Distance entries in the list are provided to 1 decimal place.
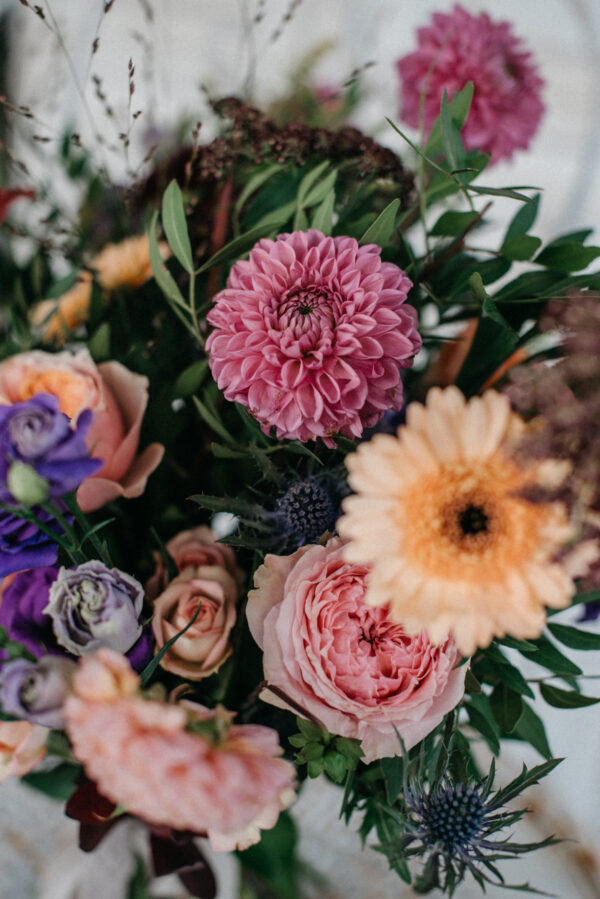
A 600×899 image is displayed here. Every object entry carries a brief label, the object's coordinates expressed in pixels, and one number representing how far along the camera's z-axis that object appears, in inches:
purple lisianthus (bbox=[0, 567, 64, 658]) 10.9
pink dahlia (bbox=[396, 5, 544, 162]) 17.1
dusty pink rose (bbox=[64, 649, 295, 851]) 6.6
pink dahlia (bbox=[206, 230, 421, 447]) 10.1
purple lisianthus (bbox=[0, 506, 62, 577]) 10.9
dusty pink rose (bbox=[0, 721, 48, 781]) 10.8
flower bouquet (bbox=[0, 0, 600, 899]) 7.9
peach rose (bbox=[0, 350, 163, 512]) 12.4
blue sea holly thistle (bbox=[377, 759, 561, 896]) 11.2
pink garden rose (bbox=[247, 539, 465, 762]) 10.4
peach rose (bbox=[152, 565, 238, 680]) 12.1
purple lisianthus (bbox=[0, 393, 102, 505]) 9.2
